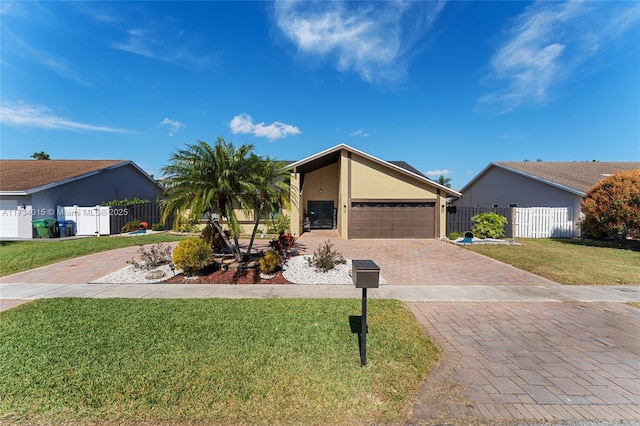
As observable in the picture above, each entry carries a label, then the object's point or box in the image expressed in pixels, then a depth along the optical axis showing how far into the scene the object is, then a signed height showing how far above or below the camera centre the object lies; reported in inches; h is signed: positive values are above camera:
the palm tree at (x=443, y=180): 1886.1 +222.9
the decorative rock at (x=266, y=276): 298.7 -73.8
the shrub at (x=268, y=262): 300.5 -58.0
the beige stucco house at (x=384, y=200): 650.8 +26.6
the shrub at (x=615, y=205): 505.0 +10.8
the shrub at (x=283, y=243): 357.7 -44.2
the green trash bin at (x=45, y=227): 618.2 -36.5
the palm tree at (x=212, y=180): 279.9 +33.5
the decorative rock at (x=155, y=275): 295.9 -71.6
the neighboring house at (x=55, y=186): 633.0 +69.9
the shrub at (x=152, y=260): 326.5 -61.7
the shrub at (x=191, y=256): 292.4 -50.2
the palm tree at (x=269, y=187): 301.0 +29.1
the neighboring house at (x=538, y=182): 679.1 +83.8
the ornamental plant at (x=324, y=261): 322.7 -61.9
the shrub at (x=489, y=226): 590.9 -33.7
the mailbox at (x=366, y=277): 131.9 -32.6
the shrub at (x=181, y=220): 271.4 -10.6
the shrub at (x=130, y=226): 671.1 -39.2
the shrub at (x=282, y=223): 658.2 -30.0
